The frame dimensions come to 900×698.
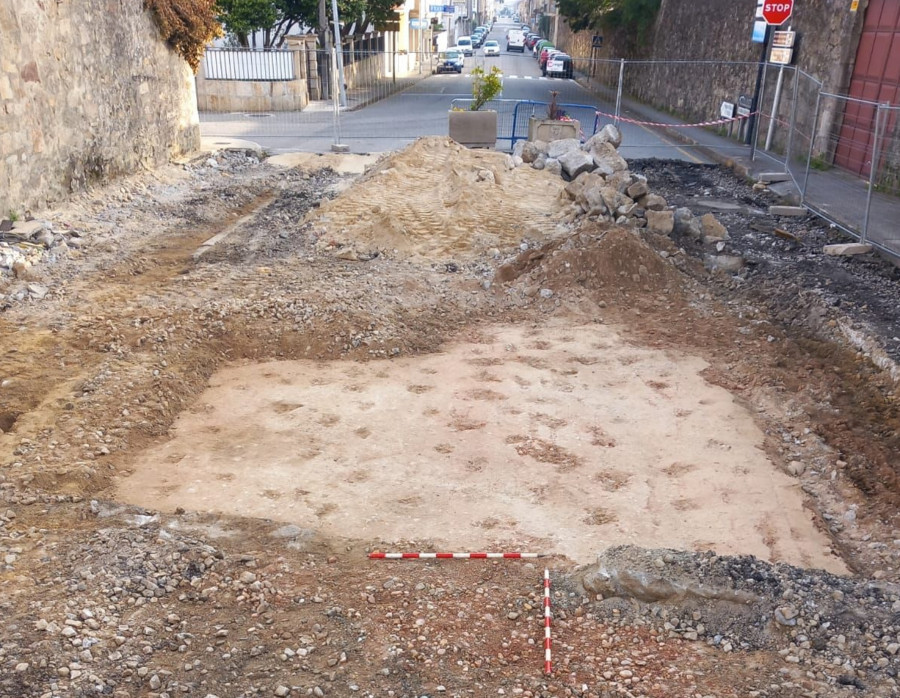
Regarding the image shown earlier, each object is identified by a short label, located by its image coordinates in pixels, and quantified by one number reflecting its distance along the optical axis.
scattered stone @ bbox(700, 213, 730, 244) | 11.69
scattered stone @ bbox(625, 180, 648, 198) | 11.80
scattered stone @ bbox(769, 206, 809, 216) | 13.37
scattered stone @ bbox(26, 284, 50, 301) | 9.28
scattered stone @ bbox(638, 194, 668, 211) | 11.72
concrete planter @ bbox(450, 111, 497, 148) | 18.41
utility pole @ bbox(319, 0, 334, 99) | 28.80
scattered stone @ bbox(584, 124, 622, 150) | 15.83
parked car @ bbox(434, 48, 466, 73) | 48.03
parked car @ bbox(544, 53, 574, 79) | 40.22
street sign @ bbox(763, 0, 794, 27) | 17.72
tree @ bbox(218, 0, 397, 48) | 27.70
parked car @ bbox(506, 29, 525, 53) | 74.19
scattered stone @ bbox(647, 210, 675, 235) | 11.19
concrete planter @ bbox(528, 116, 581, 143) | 17.53
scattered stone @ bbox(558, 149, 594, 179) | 14.20
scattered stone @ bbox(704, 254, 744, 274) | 10.71
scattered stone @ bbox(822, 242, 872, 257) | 10.92
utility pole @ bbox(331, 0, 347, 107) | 23.42
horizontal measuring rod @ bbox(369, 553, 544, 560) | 5.14
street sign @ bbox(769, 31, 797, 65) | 17.91
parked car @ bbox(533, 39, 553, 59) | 56.38
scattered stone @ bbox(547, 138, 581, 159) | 15.08
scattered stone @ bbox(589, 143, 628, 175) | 14.02
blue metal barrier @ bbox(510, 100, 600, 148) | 20.61
